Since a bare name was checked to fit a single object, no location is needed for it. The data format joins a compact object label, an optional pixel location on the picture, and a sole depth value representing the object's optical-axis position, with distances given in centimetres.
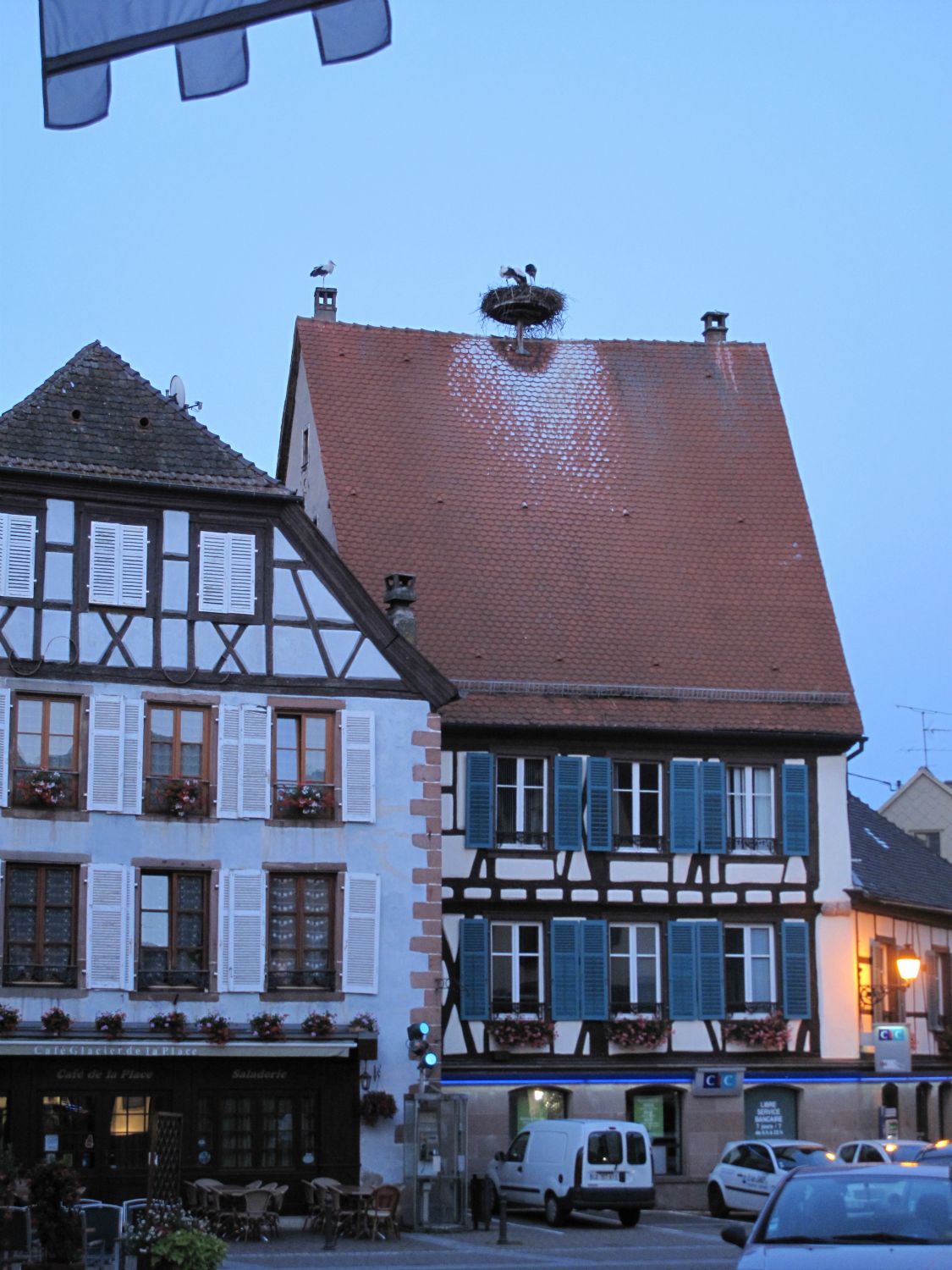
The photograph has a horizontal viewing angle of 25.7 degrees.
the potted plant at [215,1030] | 2709
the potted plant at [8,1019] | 2633
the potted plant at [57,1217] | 1761
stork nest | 3972
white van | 2791
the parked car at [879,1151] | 2759
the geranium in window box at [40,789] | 2712
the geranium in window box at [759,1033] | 3247
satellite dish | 3147
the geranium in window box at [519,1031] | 3156
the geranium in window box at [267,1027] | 2733
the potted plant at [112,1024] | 2675
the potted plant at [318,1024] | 2753
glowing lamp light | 3047
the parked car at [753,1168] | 2820
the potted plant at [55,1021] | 2650
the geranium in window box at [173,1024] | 2698
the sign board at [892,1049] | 3156
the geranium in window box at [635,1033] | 3197
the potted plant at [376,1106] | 2766
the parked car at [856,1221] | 1137
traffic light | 2738
